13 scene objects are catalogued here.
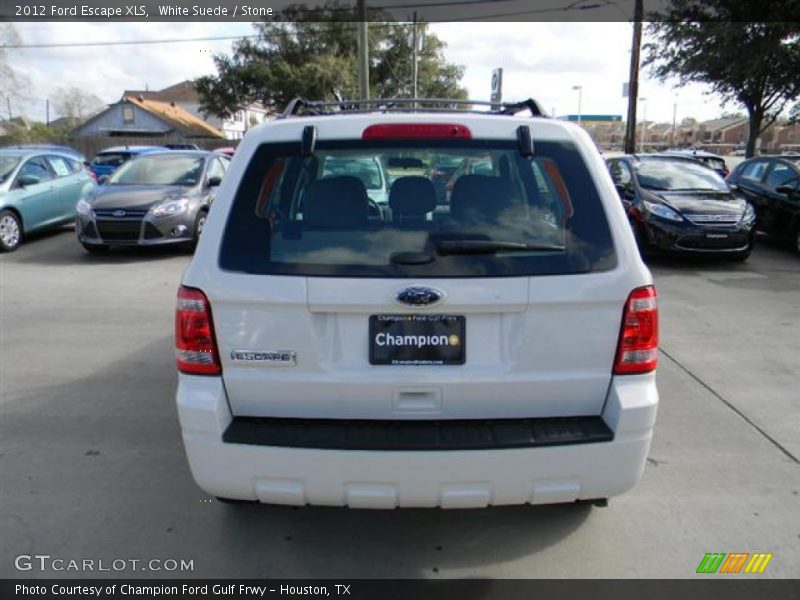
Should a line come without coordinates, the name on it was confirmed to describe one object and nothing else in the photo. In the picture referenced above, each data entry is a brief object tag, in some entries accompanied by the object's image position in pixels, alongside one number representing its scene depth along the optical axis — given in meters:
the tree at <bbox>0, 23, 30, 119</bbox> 40.31
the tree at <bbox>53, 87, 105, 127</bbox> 76.19
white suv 2.37
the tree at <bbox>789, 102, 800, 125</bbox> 20.31
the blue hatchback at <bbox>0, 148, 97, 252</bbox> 10.48
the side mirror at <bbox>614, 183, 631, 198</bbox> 10.25
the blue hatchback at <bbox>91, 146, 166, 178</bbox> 20.64
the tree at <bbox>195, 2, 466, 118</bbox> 38.31
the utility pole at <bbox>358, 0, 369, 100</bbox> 19.89
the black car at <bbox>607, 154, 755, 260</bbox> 9.05
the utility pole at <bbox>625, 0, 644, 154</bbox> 19.86
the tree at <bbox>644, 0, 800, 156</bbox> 16.78
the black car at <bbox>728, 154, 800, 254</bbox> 10.35
